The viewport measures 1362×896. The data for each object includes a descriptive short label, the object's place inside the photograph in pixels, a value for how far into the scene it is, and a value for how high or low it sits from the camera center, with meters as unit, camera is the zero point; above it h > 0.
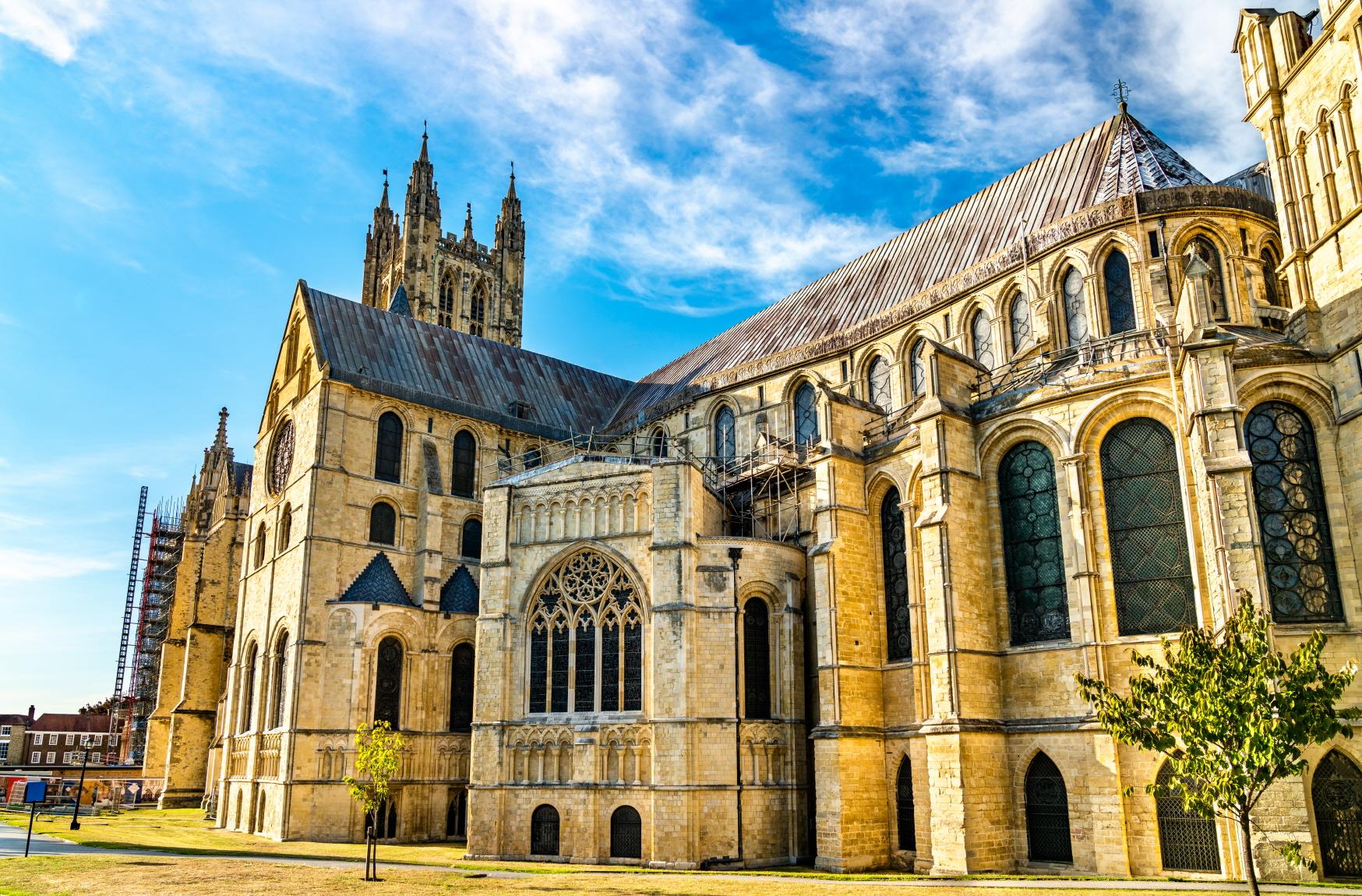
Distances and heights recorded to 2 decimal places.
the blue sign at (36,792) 26.47 -1.26
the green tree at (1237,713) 14.61 +0.29
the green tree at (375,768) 22.39 -0.63
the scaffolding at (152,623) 64.50 +7.39
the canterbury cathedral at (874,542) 20.05 +4.55
